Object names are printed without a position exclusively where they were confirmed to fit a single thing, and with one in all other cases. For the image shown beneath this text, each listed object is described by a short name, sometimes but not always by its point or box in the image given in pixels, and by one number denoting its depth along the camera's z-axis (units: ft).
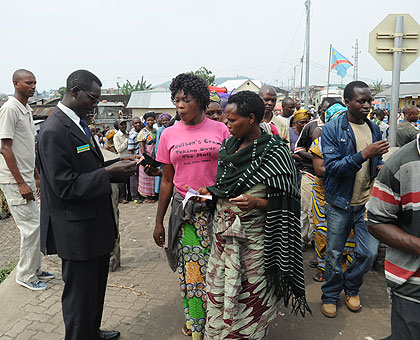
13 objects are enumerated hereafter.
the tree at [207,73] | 133.21
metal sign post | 14.62
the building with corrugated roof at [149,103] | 101.19
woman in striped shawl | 7.97
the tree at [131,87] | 155.63
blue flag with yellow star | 63.27
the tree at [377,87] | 195.93
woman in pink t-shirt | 9.34
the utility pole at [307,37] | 67.07
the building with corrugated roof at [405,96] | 85.91
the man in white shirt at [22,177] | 12.75
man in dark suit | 7.88
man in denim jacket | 10.51
